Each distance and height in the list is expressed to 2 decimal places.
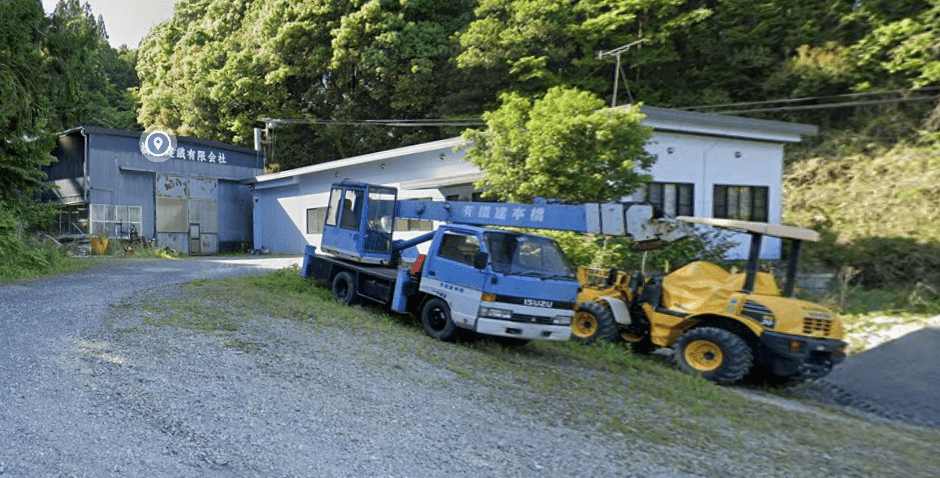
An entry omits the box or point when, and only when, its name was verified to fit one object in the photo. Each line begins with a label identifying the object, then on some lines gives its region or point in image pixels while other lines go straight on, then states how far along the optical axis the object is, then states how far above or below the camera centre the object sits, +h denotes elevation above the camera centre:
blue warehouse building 25.45 +0.65
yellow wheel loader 8.77 -1.59
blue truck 8.71 -0.91
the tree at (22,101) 12.70 +2.17
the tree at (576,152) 13.20 +1.42
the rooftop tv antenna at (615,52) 22.50 +6.29
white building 16.84 +1.50
